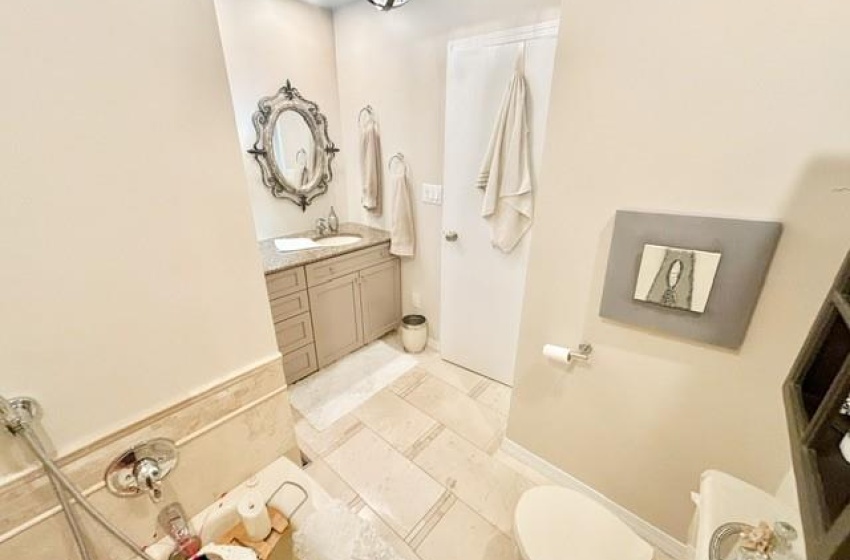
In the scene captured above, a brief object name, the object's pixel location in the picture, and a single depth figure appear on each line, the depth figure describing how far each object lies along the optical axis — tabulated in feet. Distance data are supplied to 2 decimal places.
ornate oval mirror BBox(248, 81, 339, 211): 7.31
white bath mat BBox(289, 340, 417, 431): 6.64
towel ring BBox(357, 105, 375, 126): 7.93
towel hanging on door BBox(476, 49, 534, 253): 5.55
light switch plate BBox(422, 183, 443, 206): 7.36
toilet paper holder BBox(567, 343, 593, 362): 4.17
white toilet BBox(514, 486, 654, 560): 3.31
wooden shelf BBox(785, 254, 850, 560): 1.40
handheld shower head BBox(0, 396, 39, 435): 2.23
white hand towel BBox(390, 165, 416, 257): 7.61
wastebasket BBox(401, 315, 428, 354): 8.38
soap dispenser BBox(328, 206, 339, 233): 8.54
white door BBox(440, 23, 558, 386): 5.51
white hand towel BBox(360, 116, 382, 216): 7.93
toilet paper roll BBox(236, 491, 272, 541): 3.26
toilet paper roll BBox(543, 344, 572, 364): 4.20
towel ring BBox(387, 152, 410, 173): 7.71
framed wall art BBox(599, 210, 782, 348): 2.97
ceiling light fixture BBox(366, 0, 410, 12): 5.72
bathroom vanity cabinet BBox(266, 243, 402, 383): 6.59
